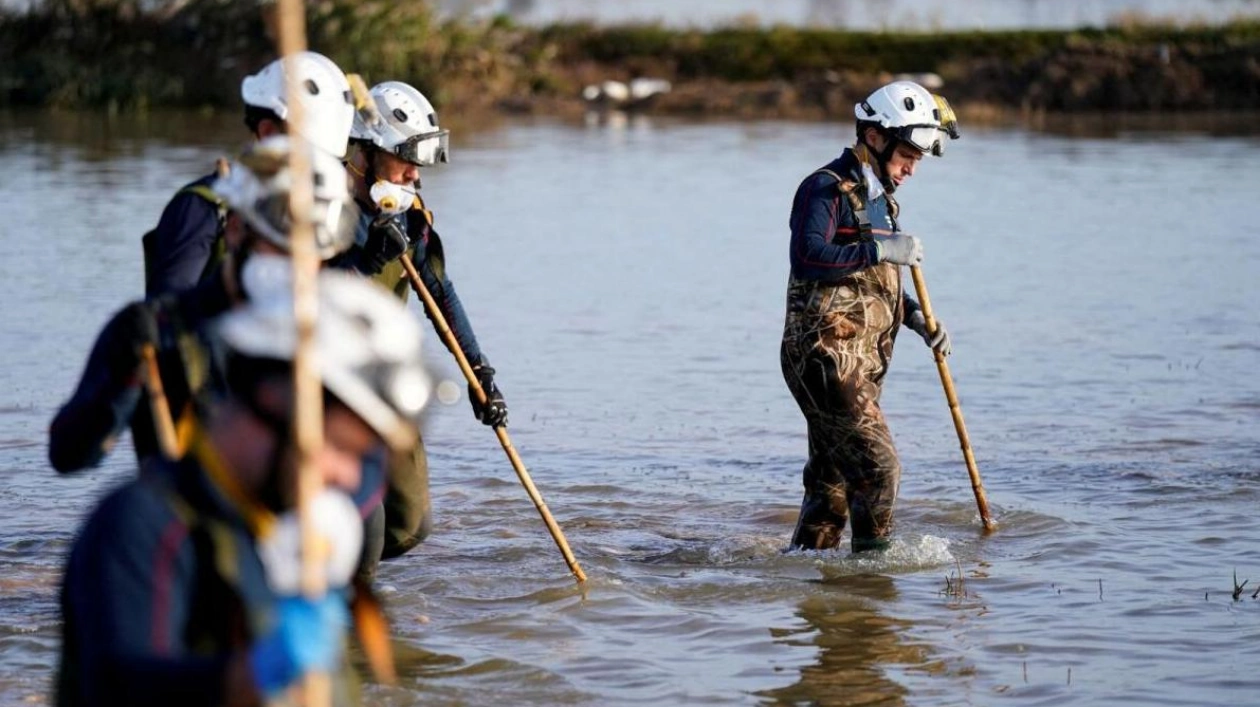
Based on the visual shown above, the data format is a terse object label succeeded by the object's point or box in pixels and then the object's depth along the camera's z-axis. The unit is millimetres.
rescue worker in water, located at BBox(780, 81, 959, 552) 16531
